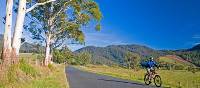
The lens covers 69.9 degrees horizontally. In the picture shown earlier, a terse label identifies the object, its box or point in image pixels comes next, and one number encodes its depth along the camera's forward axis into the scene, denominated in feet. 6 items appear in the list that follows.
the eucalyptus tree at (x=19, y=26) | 23.29
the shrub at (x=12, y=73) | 18.16
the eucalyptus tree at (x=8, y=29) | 21.90
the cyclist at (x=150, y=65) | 35.88
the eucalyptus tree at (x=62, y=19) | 48.33
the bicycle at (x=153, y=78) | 34.94
